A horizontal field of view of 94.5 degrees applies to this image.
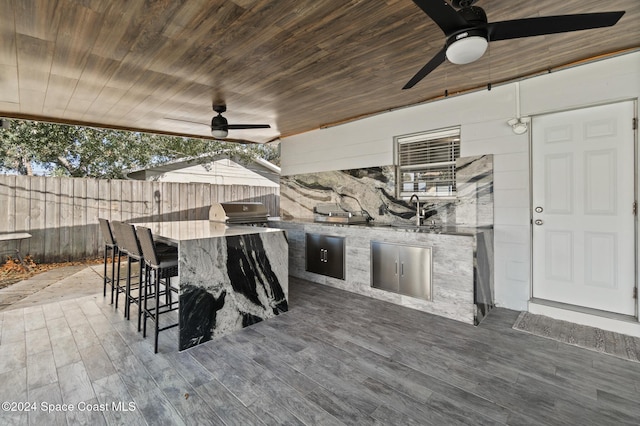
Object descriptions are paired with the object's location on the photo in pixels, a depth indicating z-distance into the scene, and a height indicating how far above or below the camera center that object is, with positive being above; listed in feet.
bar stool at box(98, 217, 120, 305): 10.77 -0.93
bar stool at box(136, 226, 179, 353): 7.61 -1.27
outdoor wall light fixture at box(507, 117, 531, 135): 9.90 +3.05
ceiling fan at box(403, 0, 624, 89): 4.97 +3.34
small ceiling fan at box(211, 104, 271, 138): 12.71 +3.81
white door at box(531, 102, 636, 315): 8.79 +0.20
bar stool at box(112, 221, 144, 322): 8.58 -0.98
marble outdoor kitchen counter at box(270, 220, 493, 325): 9.48 -1.84
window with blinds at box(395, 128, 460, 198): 12.23 +2.24
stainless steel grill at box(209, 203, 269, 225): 13.21 +0.04
